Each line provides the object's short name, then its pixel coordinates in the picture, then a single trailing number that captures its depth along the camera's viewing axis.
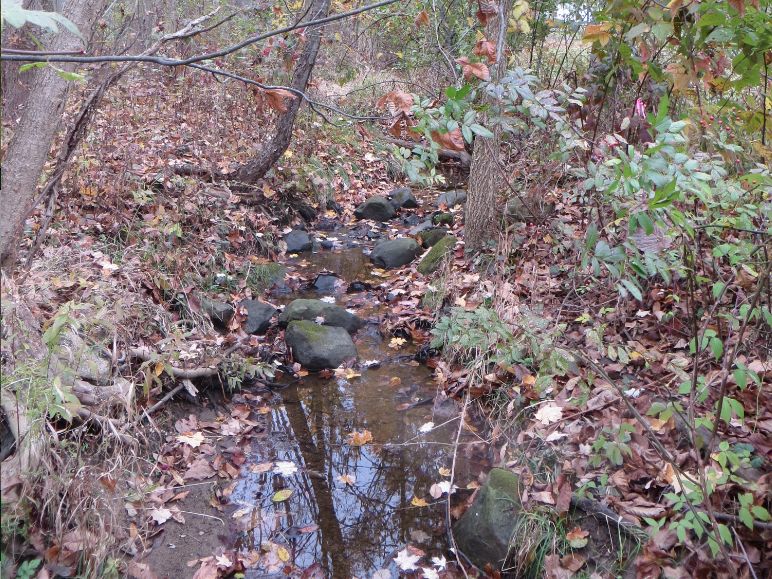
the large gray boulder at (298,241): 8.42
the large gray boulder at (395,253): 7.92
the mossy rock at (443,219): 8.86
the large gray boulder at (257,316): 6.04
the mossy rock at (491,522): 3.38
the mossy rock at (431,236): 8.28
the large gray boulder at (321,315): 6.22
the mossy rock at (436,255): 7.11
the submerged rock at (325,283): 7.30
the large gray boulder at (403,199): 10.41
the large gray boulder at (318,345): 5.54
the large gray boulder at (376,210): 9.88
